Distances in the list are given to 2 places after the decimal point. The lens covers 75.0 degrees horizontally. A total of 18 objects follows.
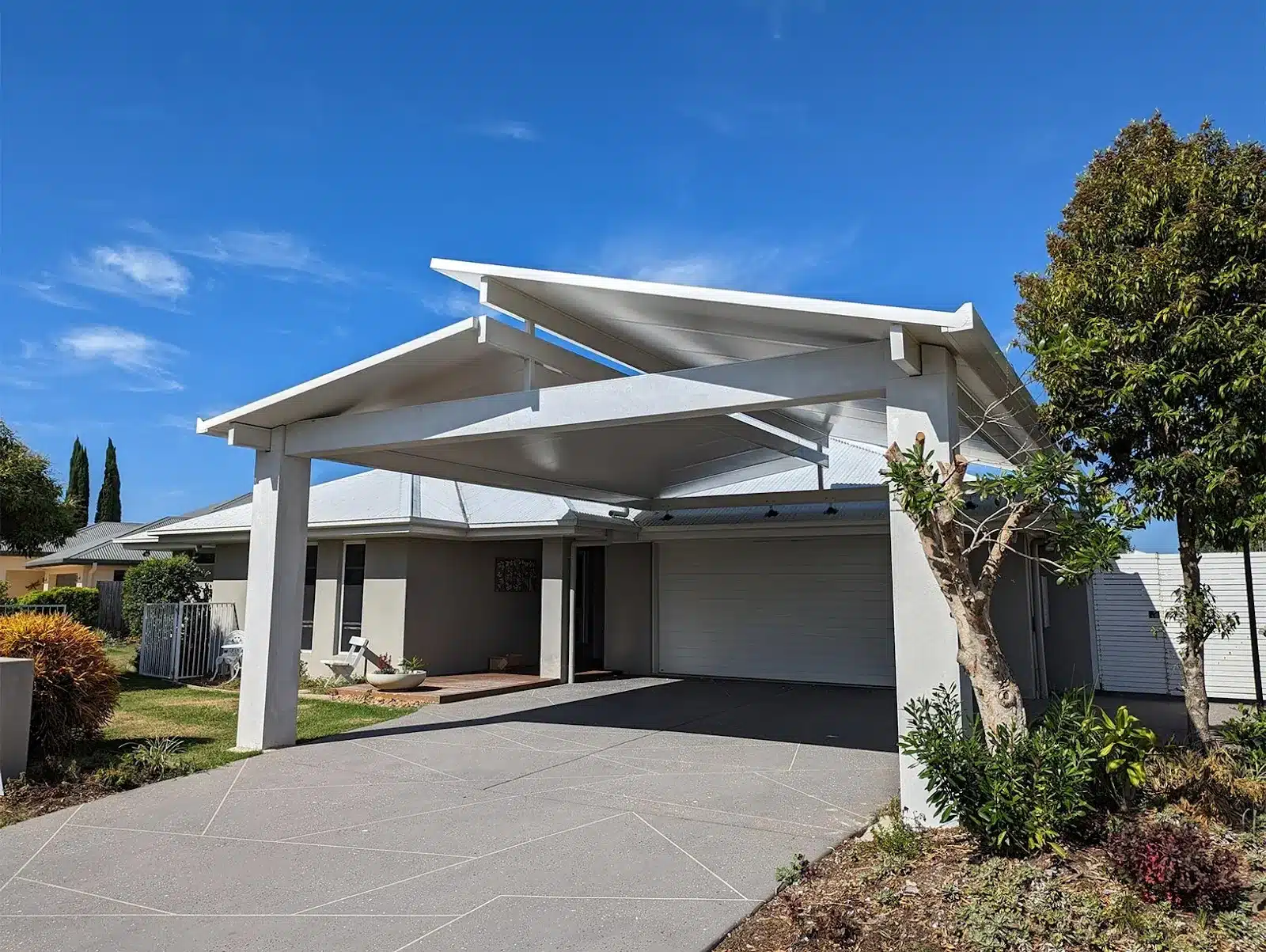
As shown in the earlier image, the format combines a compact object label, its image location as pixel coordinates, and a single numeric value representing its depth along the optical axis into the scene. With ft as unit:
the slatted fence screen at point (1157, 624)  42.39
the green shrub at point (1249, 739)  19.54
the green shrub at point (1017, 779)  15.16
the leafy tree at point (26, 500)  63.52
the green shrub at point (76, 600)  72.84
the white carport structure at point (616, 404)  19.63
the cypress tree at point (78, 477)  163.02
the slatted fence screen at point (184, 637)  52.54
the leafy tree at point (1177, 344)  20.77
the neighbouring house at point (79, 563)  110.32
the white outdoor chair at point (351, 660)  46.44
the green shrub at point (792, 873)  16.65
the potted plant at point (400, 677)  42.73
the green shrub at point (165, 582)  60.39
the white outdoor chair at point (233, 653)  51.21
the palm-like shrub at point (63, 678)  26.44
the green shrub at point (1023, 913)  12.64
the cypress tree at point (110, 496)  165.68
